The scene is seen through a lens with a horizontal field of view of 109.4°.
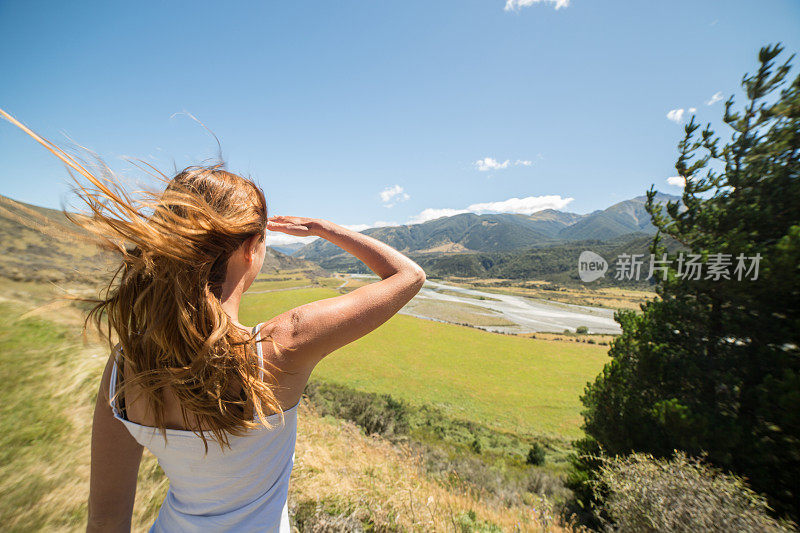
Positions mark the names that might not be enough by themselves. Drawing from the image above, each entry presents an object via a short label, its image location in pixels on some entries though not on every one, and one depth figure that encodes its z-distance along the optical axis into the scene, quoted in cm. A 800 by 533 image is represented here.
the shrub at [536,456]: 1154
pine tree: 479
